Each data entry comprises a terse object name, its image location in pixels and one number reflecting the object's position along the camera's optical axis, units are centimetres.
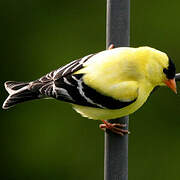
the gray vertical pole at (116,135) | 675
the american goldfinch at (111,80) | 662
